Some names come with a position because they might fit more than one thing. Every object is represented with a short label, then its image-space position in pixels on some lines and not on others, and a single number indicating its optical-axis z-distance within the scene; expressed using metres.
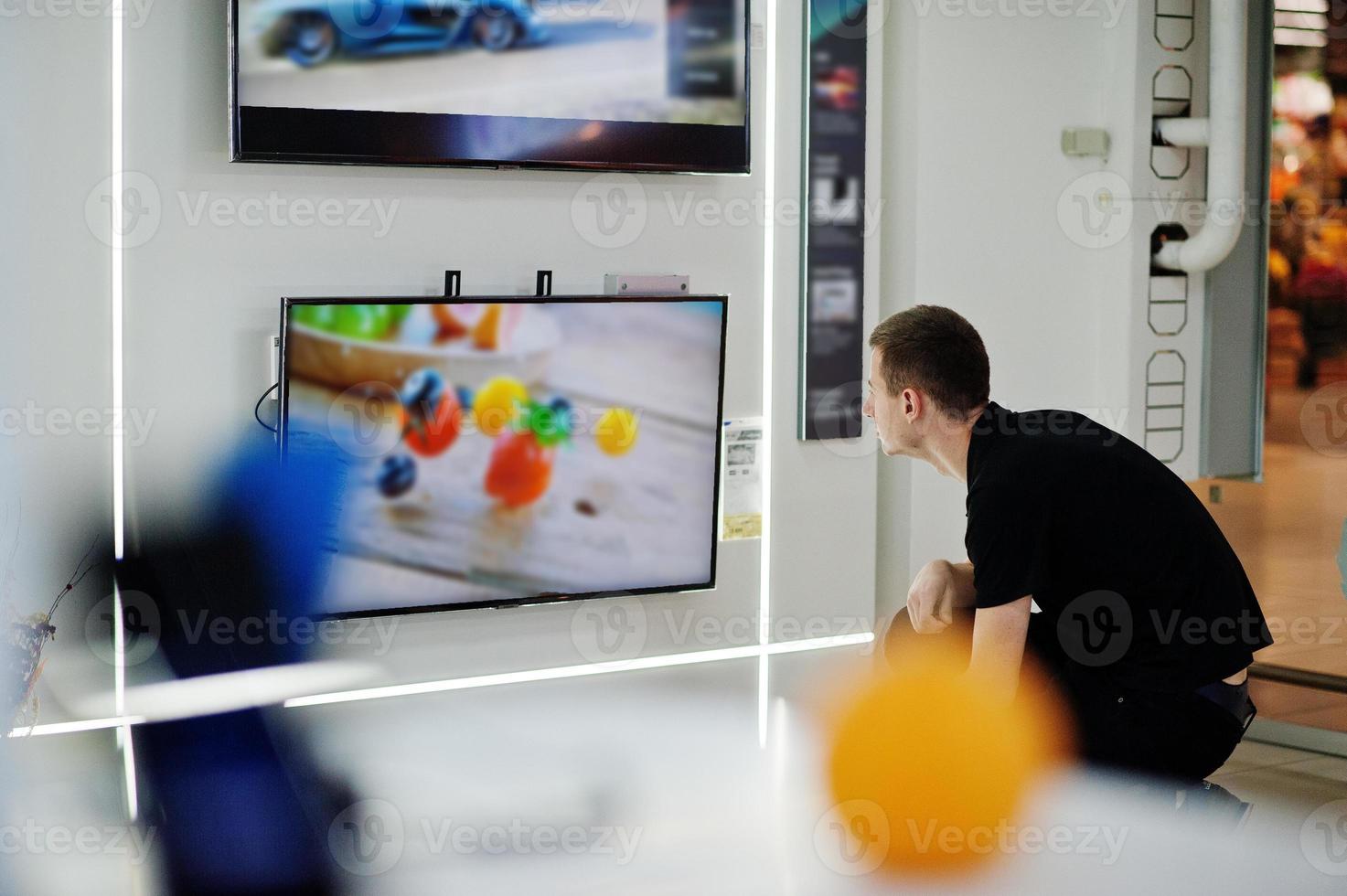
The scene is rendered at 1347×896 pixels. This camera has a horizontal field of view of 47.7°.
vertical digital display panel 4.28
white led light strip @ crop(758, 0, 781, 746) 4.23
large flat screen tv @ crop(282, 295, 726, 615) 3.62
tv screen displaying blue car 3.54
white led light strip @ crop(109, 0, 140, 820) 3.47
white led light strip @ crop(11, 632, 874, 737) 3.58
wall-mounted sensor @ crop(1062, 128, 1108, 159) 4.66
